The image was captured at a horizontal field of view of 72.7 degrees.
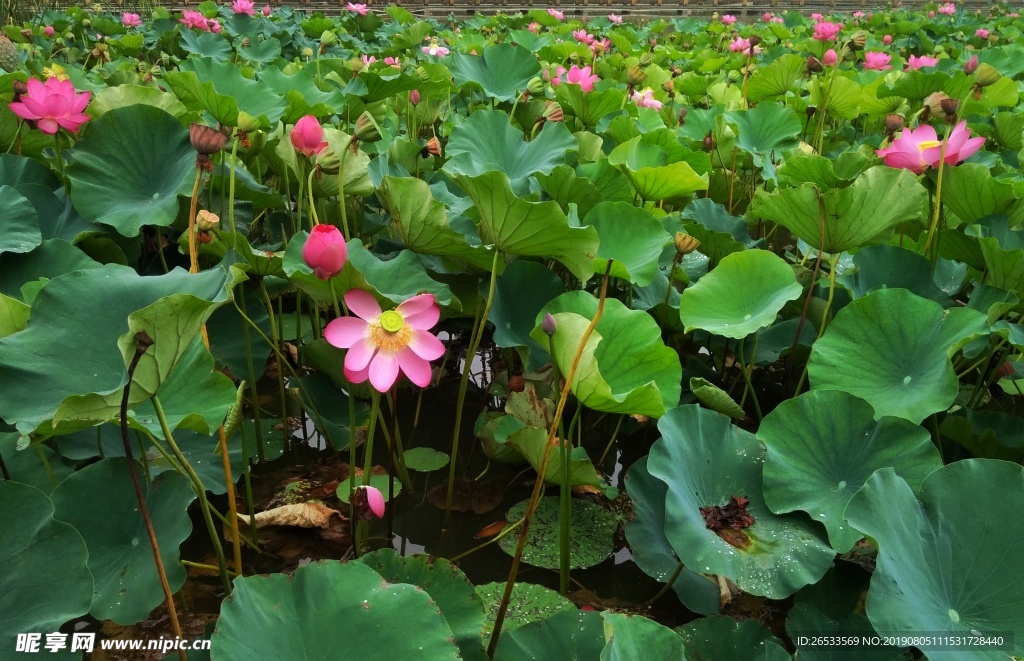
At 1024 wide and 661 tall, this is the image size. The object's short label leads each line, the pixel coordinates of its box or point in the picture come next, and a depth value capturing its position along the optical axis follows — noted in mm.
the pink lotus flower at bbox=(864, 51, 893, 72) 2424
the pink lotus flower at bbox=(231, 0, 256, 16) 3838
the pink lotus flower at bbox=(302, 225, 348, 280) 772
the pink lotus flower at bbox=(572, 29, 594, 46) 3346
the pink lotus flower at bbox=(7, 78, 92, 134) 1192
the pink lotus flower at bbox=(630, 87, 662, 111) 2203
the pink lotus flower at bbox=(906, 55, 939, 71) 2457
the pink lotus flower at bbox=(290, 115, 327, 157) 1044
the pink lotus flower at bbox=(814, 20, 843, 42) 2393
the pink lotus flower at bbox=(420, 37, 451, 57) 3091
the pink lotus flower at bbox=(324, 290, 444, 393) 728
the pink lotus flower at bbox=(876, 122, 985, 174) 1163
